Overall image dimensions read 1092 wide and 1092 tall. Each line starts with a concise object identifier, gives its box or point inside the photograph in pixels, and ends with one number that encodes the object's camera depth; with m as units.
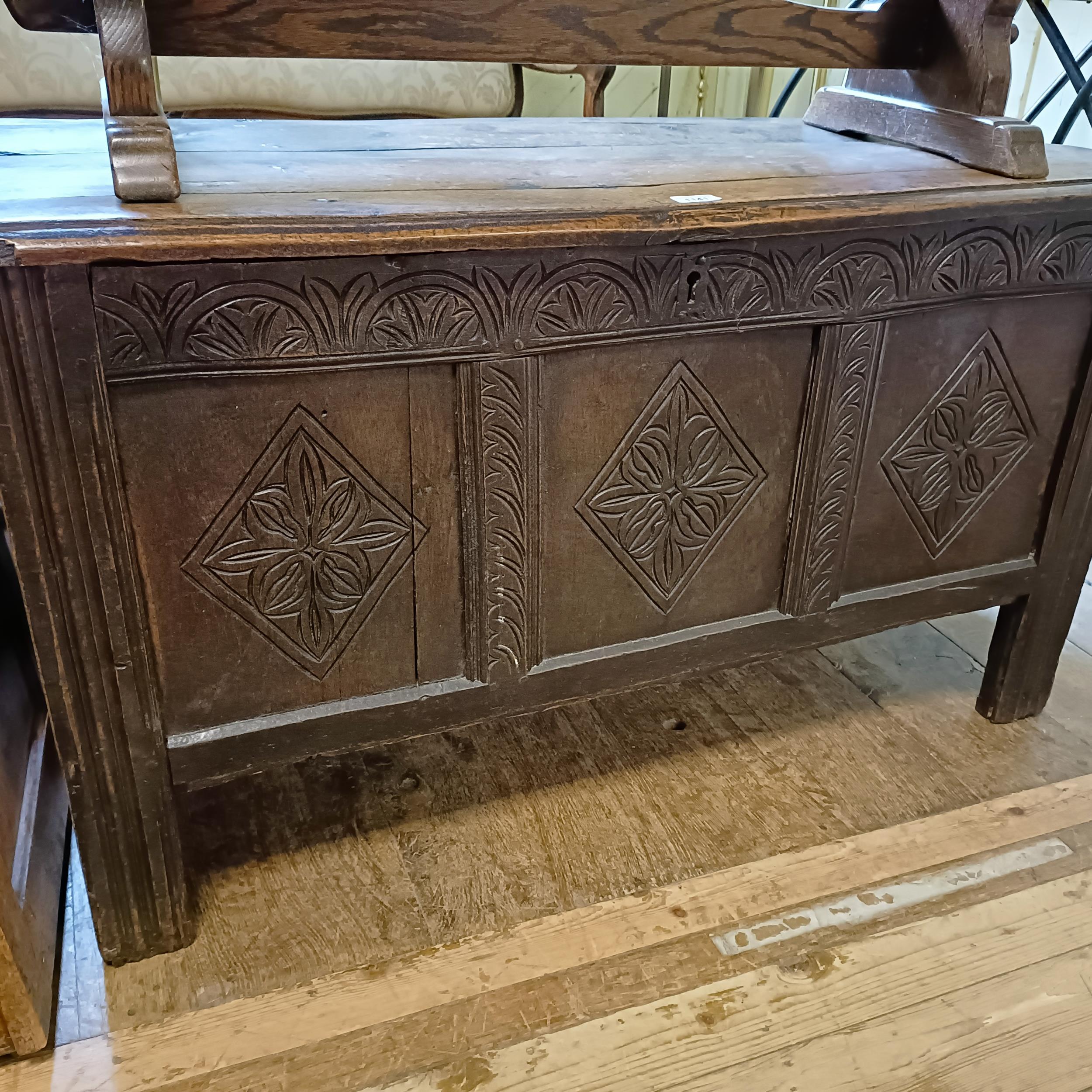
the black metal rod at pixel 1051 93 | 1.88
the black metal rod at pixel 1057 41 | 1.70
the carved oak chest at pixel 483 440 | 0.90
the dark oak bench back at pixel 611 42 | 0.96
